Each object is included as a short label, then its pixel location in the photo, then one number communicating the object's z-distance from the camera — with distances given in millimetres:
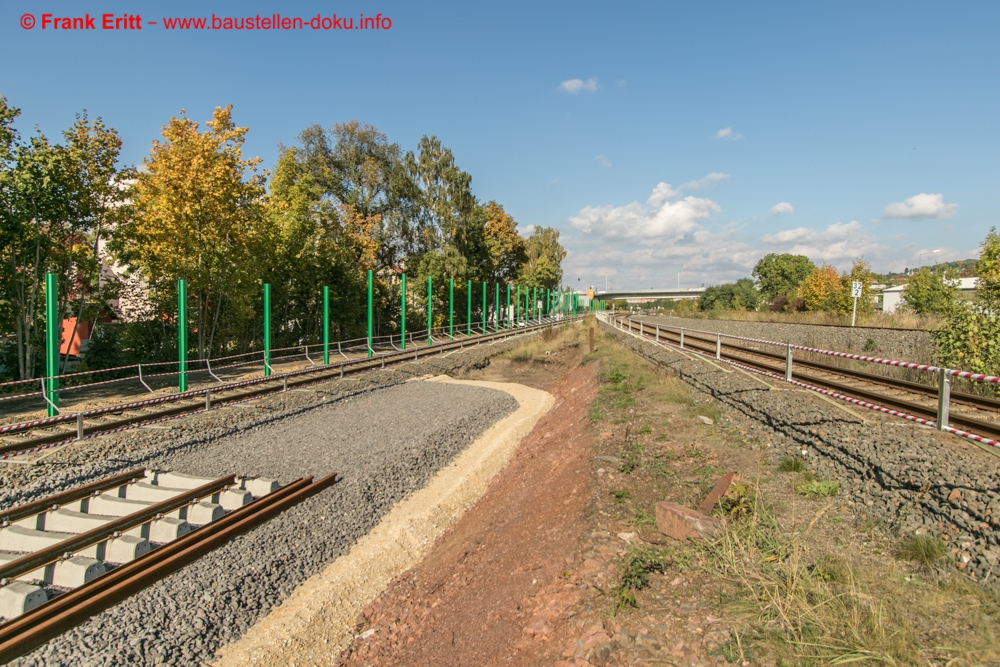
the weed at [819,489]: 5637
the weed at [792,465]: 6469
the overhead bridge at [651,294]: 124206
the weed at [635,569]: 4113
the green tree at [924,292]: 34375
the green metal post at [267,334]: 17127
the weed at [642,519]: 5441
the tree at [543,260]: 67562
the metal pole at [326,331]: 20484
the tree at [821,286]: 45469
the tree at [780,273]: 85500
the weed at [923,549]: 4095
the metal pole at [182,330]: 14078
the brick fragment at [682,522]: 4805
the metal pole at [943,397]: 5893
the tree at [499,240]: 55781
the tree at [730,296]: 88000
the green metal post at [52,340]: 10938
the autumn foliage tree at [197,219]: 17578
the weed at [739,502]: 5180
